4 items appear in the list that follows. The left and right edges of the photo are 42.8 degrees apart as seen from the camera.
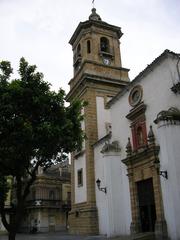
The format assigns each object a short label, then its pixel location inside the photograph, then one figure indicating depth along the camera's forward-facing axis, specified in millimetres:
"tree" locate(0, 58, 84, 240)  9951
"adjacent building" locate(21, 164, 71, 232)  32408
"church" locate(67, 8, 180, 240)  12095
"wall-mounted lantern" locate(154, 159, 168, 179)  11908
